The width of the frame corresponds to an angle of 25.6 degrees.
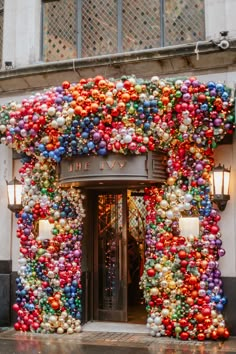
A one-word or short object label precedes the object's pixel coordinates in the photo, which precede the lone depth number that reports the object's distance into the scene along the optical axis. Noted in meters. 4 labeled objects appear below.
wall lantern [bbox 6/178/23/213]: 10.70
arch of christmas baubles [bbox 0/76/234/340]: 9.27
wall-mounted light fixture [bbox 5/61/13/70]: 11.47
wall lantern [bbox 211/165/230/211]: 9.37
